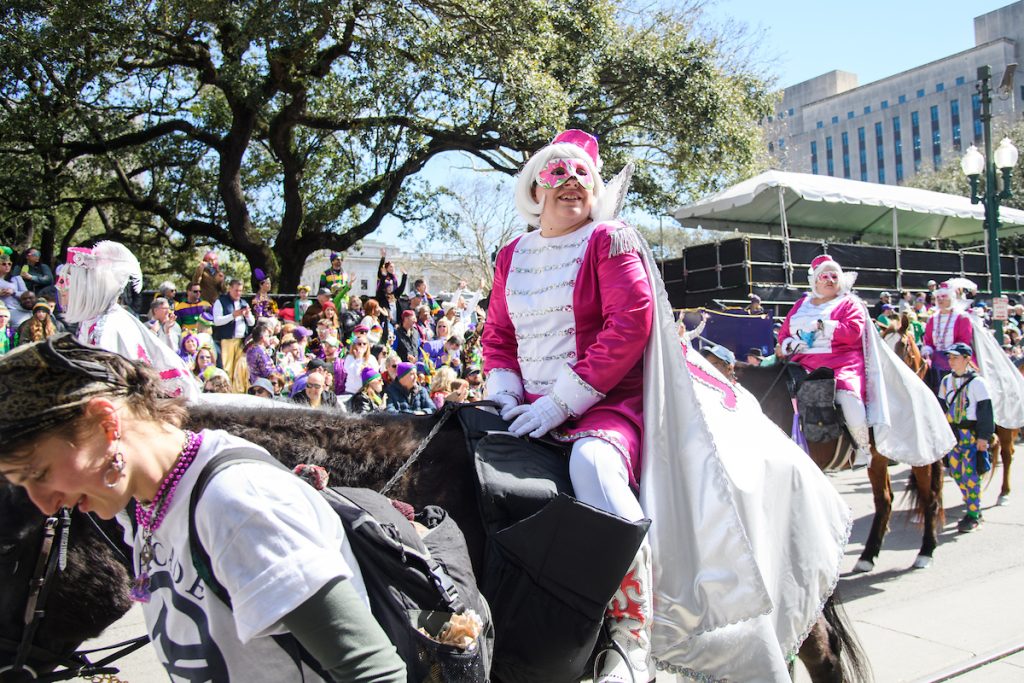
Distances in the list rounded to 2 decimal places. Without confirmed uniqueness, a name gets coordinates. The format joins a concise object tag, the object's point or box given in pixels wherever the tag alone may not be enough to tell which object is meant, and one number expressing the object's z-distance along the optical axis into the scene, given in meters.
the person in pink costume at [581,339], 2.62
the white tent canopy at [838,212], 19.22
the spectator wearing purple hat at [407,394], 8.62
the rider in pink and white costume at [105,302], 3.99
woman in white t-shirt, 1.49
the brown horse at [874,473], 6.58
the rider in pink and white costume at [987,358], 8.93
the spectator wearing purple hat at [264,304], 11.85
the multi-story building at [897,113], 81.00
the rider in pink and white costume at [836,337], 6.33
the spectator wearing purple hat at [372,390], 8.05
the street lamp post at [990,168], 15.03
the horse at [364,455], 2.54
